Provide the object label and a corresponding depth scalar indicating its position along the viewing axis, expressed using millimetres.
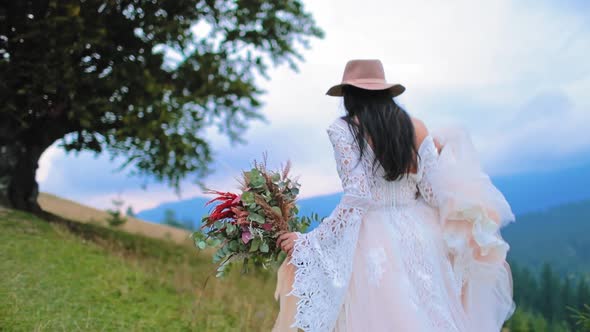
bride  3256
